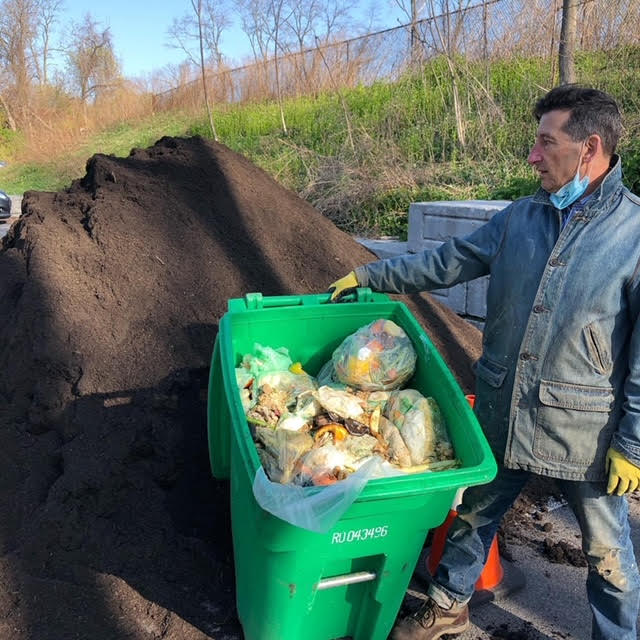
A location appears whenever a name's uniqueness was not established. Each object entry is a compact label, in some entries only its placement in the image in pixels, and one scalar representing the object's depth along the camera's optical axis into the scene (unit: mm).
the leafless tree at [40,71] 32094
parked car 13404
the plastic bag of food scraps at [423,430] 1915
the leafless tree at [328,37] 13562
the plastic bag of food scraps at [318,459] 1497
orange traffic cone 2486
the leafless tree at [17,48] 30750
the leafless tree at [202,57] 14819
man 1755
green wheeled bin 1646
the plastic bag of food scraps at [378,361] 2193
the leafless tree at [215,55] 15748
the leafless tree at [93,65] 32875
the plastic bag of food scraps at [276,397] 2059
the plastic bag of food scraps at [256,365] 2170
